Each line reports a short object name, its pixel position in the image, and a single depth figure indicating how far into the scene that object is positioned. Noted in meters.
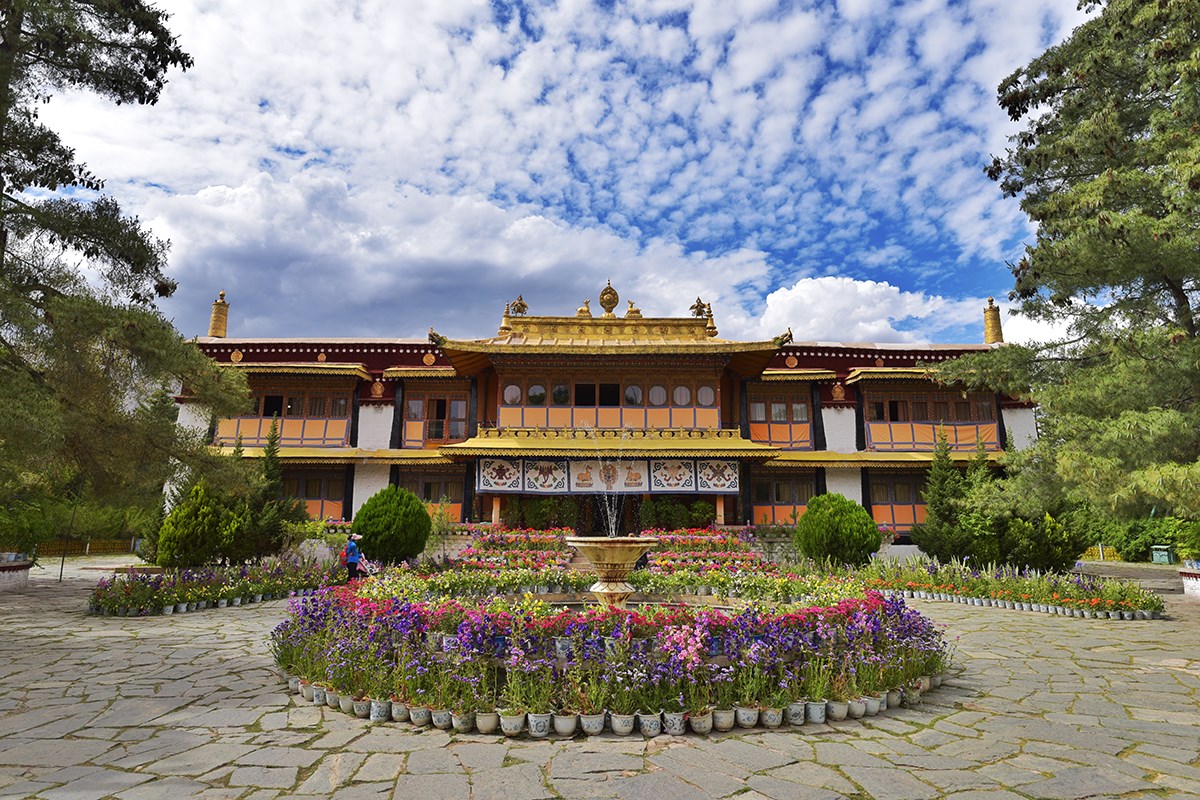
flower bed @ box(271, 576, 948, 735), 5.20
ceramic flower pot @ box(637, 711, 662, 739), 4.99
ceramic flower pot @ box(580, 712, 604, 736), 5.00
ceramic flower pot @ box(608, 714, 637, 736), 4.98
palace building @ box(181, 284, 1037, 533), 20.50
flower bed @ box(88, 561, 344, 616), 10.84
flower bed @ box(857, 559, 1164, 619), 10.88
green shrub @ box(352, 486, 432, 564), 14.47
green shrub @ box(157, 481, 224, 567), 12.98
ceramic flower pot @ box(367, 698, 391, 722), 5.29
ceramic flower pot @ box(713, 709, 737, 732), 5.08
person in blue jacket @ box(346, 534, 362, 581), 13.95
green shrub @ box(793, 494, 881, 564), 14.76
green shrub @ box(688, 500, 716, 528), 20.39
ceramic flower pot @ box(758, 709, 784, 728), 5.17
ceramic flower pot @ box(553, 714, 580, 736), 4.99
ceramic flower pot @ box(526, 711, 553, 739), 4.95
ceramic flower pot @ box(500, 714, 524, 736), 4.95
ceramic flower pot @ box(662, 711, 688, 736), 5.00
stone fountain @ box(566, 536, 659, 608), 8.99
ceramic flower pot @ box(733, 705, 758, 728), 5.15
